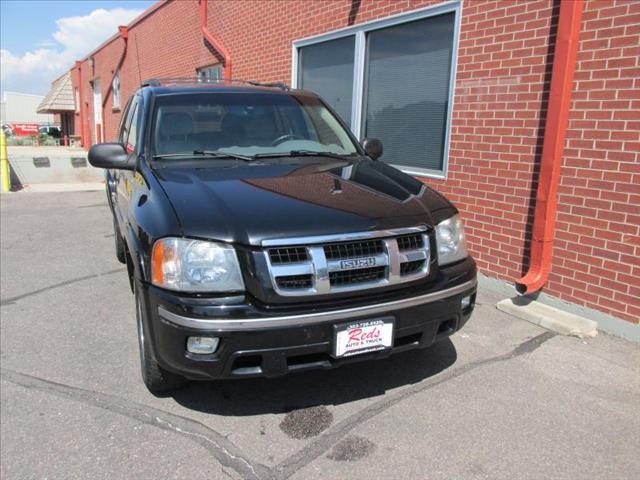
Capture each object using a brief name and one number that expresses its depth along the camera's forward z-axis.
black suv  2.50
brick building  3.89
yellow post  12.10
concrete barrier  13.60
